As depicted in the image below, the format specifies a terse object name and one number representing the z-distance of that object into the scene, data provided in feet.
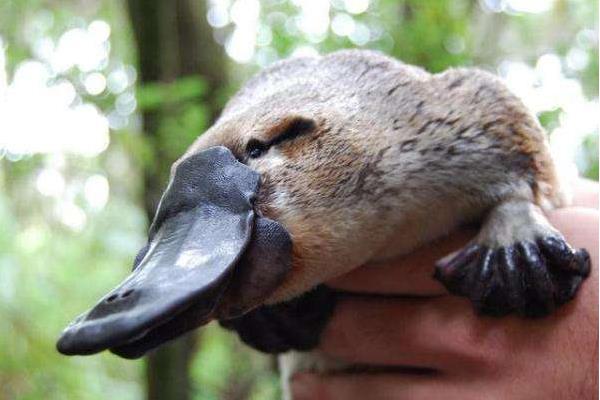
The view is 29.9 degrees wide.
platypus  0.79
